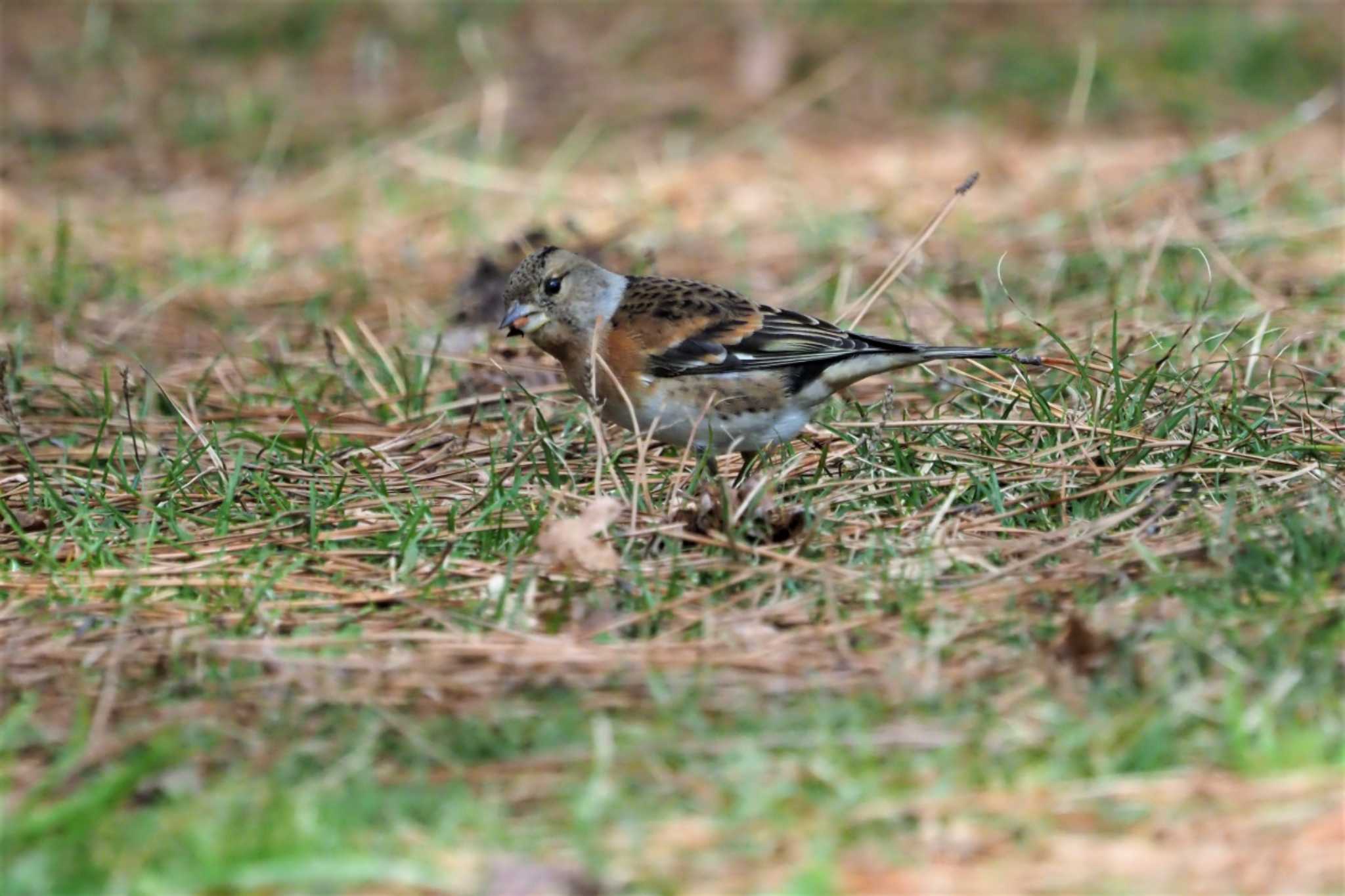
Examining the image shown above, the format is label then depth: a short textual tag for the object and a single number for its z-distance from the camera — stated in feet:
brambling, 31.09
